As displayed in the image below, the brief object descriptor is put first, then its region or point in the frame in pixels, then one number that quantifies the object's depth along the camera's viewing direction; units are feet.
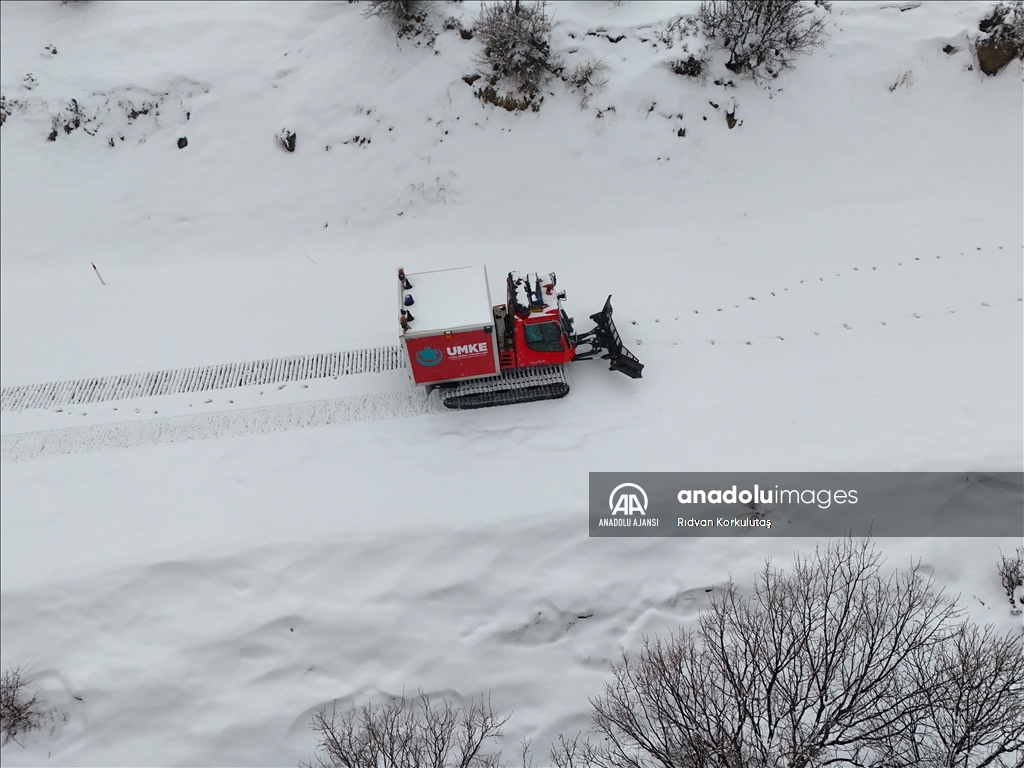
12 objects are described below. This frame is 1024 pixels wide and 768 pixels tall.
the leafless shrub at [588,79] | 52.29
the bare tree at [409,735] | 26.73
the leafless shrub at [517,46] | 51.42
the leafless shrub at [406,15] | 53.26
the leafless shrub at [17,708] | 32.65
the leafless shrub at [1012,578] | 33.29
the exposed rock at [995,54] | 51.75
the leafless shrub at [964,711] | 24.61
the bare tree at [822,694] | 25.21
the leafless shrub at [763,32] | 51.06
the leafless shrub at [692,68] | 52.31
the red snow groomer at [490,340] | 36.88
